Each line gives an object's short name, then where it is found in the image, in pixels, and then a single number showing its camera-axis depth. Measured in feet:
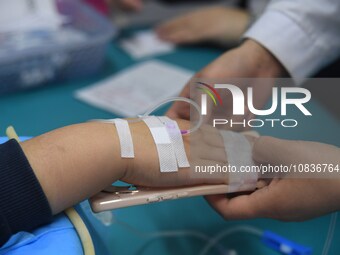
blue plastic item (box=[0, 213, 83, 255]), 1.63
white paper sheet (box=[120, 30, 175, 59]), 4.32
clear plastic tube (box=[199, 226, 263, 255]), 2.45
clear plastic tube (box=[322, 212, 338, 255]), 2.18
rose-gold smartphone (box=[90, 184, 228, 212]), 1.78
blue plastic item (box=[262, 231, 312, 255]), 2.23
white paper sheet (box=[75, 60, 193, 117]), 3.34
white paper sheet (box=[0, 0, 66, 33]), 3.75
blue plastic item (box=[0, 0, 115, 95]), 3.38
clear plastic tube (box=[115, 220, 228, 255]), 2.39
